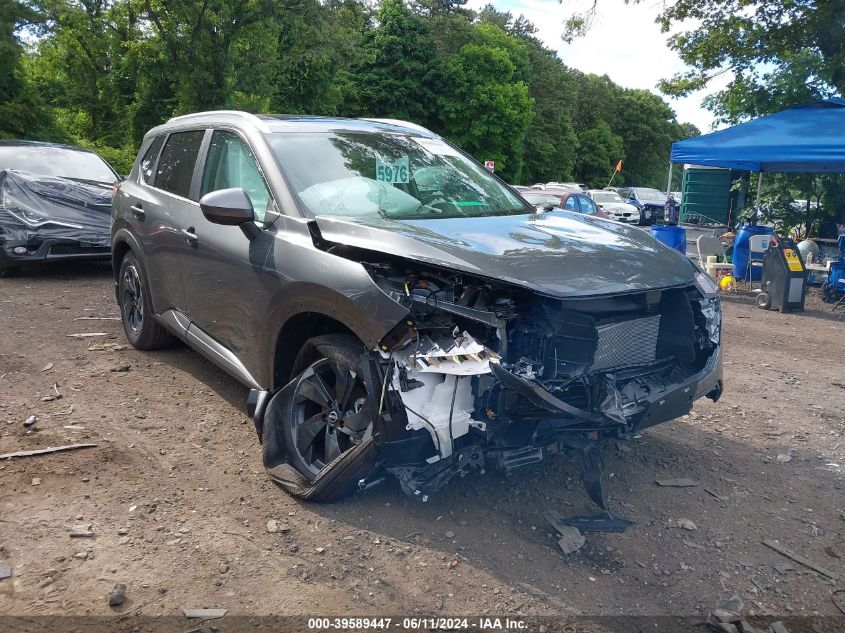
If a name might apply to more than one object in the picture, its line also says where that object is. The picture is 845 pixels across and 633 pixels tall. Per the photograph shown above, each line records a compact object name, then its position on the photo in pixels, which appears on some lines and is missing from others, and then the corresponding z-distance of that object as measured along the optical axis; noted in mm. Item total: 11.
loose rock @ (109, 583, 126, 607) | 2803
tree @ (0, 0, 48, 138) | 16984
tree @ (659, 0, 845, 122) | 13602
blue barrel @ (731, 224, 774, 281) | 11547
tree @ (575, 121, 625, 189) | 59812
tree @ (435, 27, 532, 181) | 39188
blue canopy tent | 10422
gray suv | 3070
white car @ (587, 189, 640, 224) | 29609
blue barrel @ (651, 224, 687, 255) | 12000
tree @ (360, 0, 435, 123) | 35906
